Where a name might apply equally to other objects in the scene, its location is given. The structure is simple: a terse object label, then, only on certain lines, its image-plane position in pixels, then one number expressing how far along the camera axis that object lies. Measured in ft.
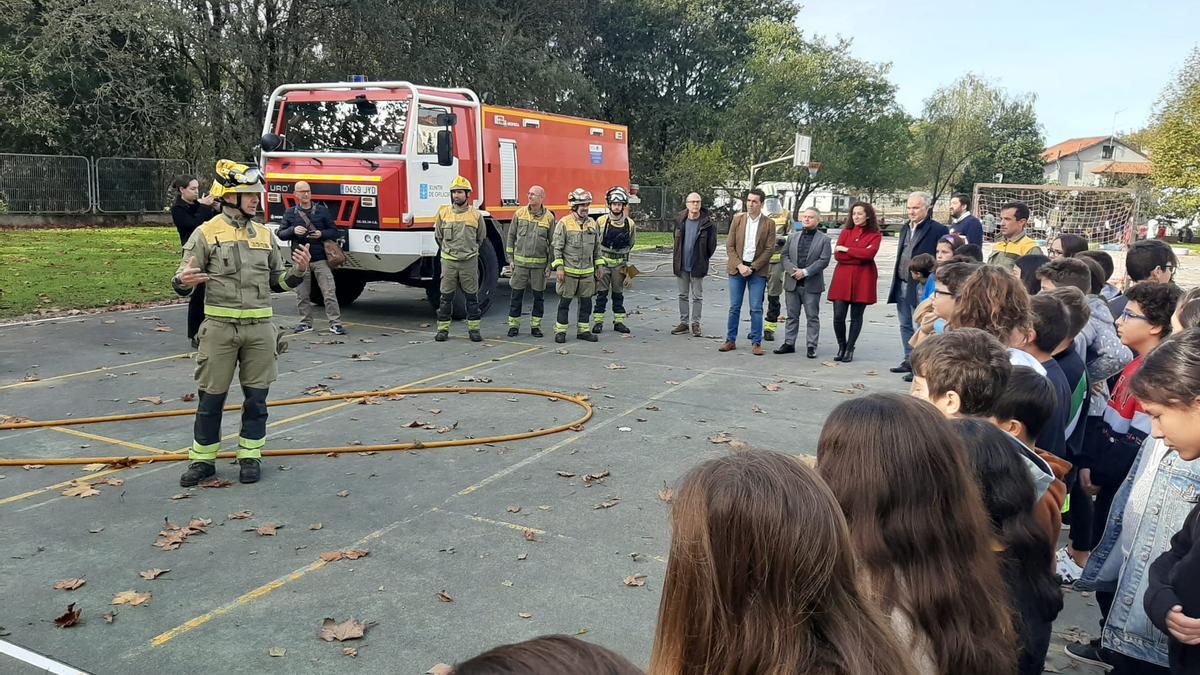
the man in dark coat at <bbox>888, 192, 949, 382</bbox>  31.89
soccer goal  90.84
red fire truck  37.76
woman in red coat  33.32
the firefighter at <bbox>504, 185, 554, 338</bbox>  38.45
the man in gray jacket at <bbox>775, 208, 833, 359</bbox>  35.22
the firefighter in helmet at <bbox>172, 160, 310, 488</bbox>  19.02
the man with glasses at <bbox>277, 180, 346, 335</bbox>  35.58
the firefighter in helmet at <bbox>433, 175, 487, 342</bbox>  36.42
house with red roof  286.05
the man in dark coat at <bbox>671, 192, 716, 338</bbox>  38.86
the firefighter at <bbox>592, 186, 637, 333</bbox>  40.09
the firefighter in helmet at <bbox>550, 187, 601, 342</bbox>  37.60
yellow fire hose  19.75
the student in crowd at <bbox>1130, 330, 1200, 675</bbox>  8.02
